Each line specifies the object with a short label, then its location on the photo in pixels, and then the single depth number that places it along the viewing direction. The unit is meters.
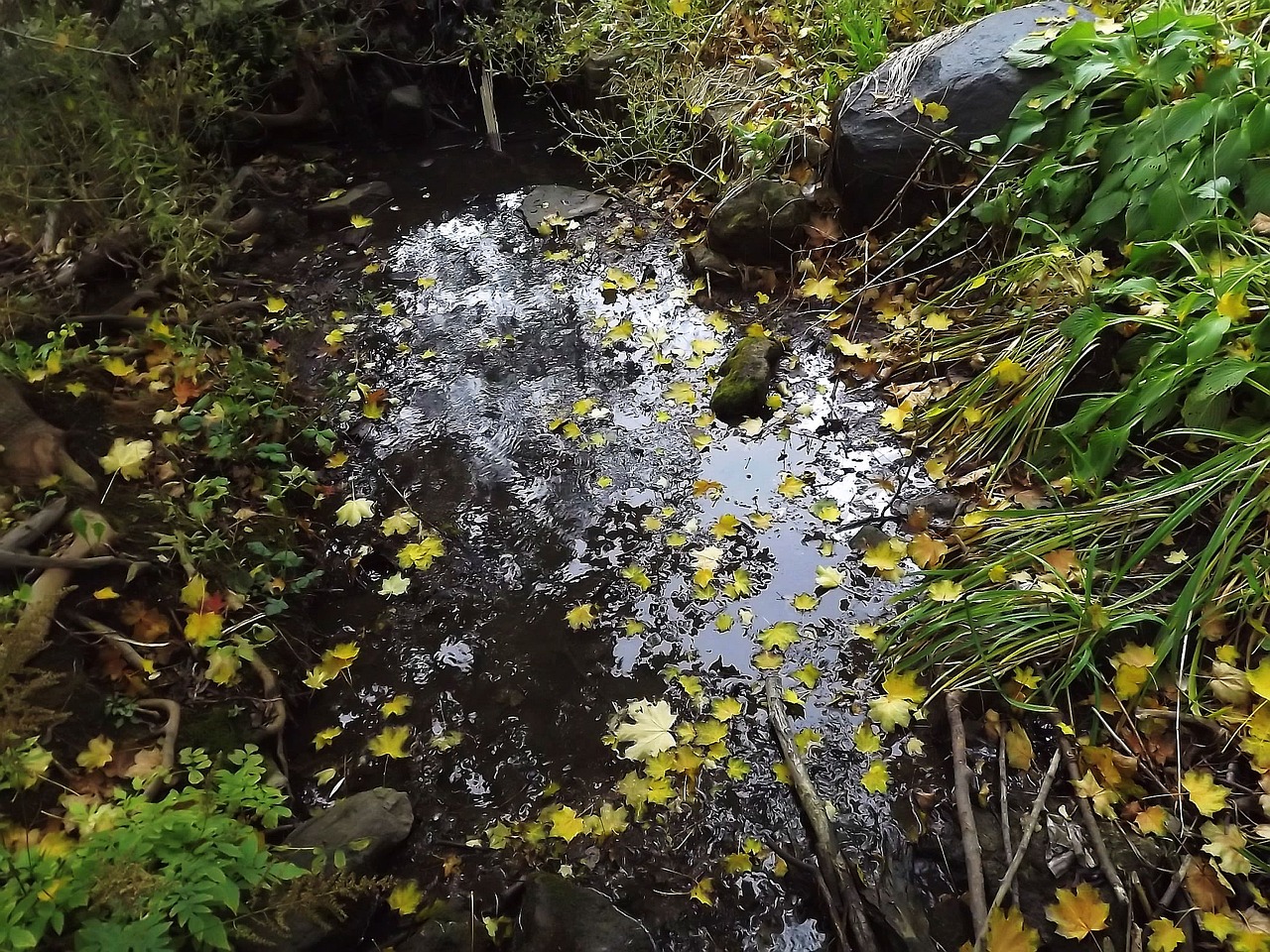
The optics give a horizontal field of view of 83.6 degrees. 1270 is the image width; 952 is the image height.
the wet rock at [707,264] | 4.22
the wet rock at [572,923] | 1.92
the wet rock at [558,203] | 5.01
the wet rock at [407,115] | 6.01
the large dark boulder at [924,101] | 3.54
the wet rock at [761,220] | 4.09
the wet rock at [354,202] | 5.12
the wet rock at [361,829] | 2.05
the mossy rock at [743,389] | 3.41
